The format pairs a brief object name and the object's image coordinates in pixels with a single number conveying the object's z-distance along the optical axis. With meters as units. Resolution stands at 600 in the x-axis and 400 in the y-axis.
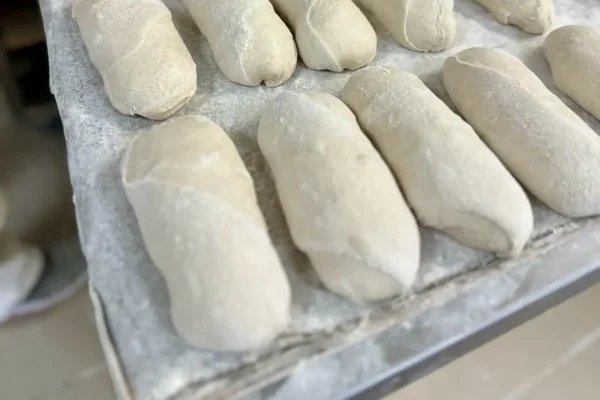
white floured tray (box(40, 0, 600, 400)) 0.58
